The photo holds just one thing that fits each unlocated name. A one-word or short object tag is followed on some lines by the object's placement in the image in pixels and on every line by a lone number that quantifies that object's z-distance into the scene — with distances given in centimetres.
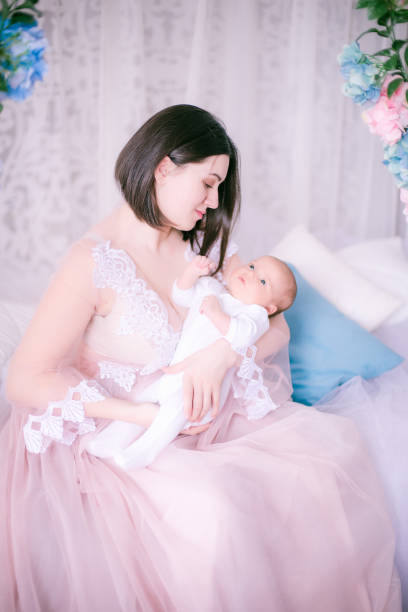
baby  131
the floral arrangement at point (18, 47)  87
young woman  115
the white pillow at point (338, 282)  212
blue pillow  188
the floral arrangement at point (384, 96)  114
